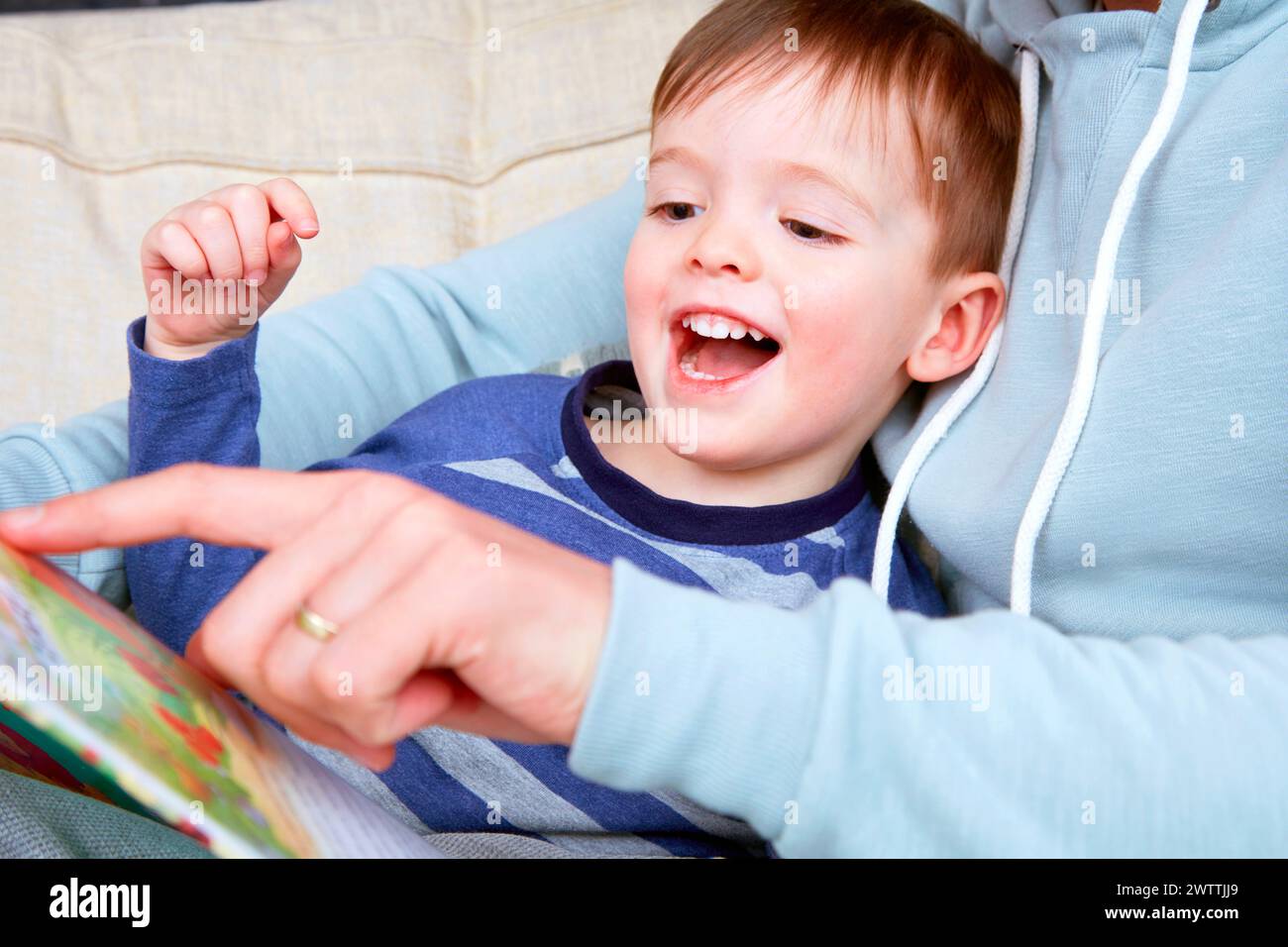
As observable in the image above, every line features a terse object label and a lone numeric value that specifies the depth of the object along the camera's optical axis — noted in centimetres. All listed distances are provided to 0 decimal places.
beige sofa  128
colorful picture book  48
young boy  84
